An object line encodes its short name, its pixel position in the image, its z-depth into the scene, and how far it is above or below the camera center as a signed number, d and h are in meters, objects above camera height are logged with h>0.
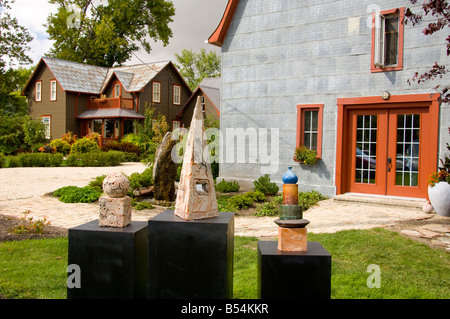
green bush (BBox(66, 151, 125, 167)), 19.39 -0.64
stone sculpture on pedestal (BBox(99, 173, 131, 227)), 3.51 -0.53
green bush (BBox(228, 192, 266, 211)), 8.88 -1.21
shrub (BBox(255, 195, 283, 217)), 8.45 -1.35
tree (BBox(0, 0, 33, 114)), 20.50 +5.36
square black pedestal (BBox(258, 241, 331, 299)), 3.04 -1.01
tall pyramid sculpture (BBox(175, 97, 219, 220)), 3.43 -0.32
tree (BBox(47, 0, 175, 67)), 34.25 +11.22
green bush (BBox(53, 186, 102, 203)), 9.75 -1.27
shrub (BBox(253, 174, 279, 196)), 10.32 -1.00
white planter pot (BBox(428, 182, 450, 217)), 7.79 -0.95
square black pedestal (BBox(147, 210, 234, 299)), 3.24 -0.95
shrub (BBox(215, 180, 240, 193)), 10.93 -1.11
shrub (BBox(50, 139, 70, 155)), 23.62 +0.03
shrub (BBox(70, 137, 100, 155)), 22.17 -0.02
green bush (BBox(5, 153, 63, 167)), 18.47 -0.70
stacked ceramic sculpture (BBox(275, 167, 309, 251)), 3.15 -0.60
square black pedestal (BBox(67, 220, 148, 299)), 3.33 -1.01
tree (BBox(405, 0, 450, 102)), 5.56 +2.09
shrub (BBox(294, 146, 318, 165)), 10.28 -0.16
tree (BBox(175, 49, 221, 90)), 53.16 +11.83
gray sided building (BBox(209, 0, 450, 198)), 9.13 +1.49
